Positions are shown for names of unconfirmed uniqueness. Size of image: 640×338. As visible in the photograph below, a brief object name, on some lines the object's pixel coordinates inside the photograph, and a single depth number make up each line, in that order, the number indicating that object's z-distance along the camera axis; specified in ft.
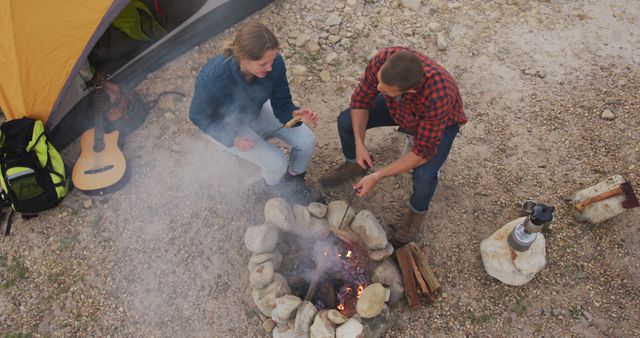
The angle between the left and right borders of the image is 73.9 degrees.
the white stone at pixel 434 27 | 16.85
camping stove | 9.62
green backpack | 12.64
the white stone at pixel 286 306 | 9.98
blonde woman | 9.02
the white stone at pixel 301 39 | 16.69
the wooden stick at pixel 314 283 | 10.50
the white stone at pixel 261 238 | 10.90
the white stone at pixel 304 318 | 9.77
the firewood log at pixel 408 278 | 10.97
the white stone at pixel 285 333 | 10.09
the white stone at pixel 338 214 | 11.43
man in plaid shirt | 8.78
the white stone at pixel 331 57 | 16.21
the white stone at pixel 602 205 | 11.34
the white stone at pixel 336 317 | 9.64
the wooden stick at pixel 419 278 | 11.03
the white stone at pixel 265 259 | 10.88
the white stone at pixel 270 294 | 10.36
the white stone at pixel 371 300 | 9.67
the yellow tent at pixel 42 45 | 12.04
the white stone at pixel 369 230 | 10.98
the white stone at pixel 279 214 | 11.10
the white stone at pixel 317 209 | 11.50
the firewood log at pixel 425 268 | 11.16
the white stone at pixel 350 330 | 9.39
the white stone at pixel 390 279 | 10.69
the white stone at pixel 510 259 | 10.84
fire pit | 9.80
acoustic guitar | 13.48
